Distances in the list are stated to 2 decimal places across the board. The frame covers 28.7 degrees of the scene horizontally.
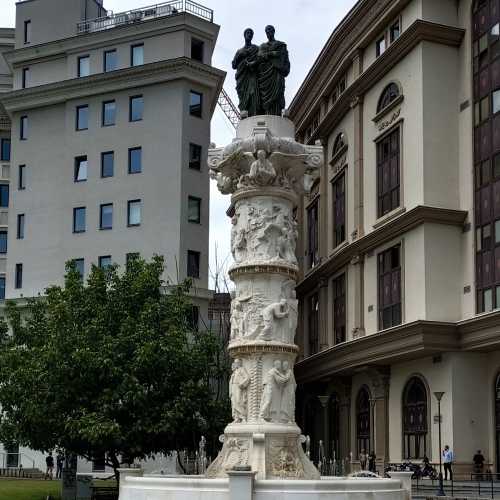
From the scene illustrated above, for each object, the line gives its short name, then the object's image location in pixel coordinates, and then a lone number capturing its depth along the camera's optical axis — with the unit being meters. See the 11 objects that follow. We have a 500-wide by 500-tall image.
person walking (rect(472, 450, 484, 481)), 37.34
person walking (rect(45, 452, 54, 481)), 55.84
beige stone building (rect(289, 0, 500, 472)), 38.44
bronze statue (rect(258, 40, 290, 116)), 28.50
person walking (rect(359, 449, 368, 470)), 41.95
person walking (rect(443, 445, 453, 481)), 36.47
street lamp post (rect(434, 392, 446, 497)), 32.53
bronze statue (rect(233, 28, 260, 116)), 28.62
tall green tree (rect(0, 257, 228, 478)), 37.41
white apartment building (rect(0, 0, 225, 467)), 59.06
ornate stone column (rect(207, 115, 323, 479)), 25.14
